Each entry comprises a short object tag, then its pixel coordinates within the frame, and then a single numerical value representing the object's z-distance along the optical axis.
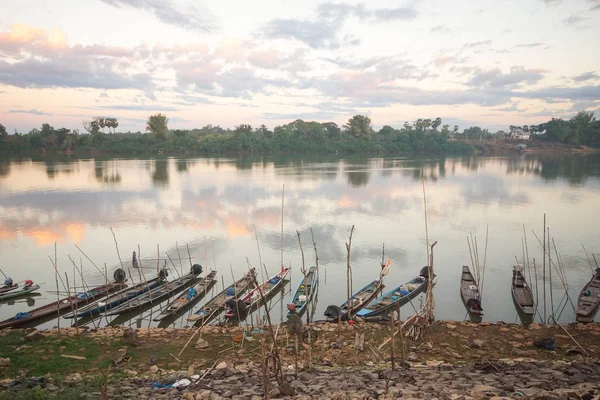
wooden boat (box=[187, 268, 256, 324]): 9.84
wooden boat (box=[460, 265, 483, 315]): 10.26
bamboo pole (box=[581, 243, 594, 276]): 13.43
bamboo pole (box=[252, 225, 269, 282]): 13.01
